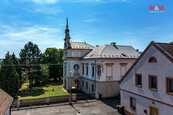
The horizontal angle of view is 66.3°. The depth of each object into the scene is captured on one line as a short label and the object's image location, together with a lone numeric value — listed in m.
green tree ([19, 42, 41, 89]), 38.38
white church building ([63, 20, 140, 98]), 25.67
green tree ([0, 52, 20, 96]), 28.72
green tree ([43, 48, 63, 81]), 48.84
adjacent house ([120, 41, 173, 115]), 11.48
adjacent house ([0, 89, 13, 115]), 9.00
